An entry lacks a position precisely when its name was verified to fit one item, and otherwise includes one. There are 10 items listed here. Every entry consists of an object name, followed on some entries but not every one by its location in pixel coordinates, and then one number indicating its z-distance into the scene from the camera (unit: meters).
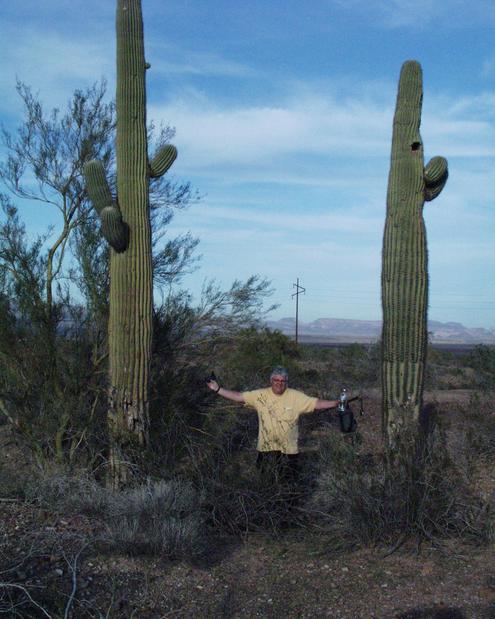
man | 6.89
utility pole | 42.38
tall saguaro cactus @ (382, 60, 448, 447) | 8.23
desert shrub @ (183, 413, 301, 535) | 6.43
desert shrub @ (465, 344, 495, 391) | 19.05
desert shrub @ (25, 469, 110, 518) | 6.62
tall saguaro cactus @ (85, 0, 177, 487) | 7.77
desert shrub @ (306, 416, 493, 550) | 6.05
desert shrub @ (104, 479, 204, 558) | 5.71
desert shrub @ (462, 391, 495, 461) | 8.82
